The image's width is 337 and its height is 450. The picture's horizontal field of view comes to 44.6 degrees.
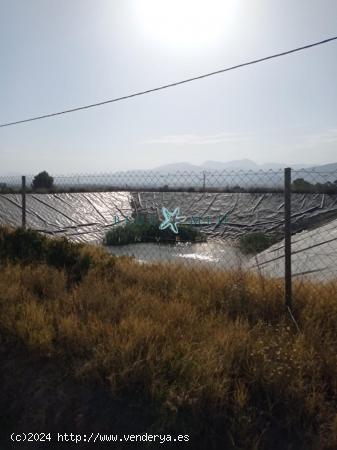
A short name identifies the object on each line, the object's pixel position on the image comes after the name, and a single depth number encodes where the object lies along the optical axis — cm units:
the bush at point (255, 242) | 1214
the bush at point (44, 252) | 554
